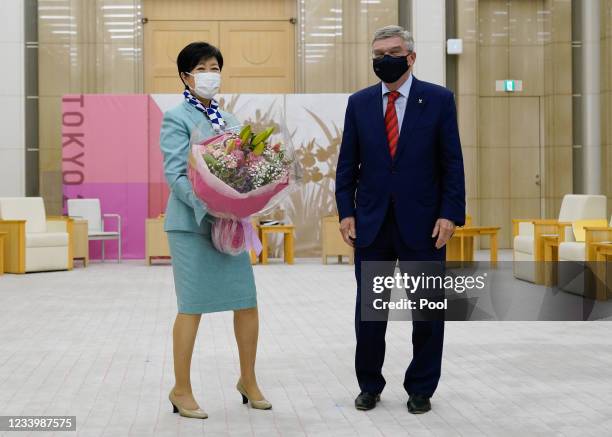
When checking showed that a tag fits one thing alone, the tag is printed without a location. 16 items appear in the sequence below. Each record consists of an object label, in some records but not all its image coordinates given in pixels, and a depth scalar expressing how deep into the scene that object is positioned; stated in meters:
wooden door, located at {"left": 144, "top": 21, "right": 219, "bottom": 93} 17.03
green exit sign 17.23
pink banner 14.74
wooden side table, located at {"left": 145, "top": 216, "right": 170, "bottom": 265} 13.59
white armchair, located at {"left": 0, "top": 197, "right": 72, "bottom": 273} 12.30
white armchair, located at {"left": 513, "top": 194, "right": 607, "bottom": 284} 10.12
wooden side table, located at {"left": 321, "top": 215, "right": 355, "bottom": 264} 13.97
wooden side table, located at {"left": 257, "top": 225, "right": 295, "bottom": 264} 14.05
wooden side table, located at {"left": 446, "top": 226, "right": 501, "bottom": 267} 11.91
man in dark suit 4.05
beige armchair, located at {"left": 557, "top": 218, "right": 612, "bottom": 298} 8.59
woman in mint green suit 3.99
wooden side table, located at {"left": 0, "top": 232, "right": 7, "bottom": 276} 12.19
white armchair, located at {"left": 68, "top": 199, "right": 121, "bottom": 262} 14.31
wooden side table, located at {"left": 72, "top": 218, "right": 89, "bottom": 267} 13.72
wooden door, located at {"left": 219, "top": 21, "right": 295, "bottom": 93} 17.22
